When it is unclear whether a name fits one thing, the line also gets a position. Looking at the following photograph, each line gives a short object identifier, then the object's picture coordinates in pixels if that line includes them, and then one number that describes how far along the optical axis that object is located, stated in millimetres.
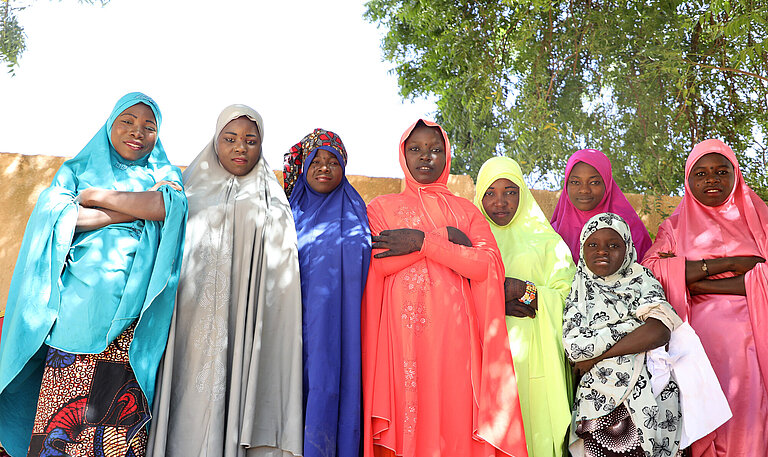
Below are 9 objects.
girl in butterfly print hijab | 3234
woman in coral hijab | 3221
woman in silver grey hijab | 2988
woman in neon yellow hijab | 3430
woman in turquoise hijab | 2840
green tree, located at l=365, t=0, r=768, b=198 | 5375
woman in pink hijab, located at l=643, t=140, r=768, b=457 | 3465
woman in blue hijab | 3078
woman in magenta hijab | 4148
